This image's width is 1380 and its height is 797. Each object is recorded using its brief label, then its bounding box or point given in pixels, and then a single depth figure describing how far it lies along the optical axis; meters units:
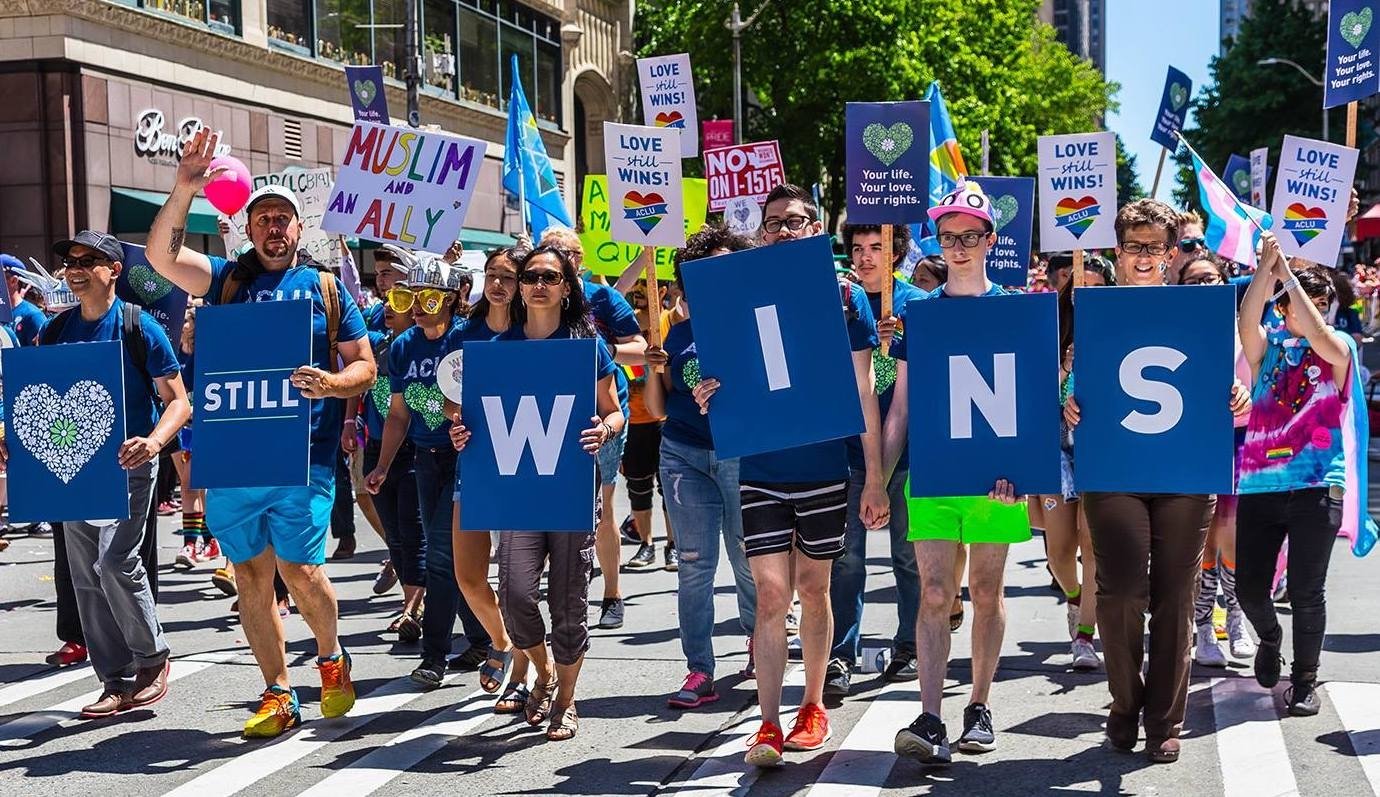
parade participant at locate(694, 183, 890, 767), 6.14
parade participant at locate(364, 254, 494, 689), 7.67
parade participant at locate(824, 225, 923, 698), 7.43
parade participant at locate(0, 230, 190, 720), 7.10
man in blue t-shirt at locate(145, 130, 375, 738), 6.69
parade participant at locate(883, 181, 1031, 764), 6.04
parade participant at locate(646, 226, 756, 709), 7.27
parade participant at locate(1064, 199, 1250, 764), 6.08
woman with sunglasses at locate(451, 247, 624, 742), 6.65
